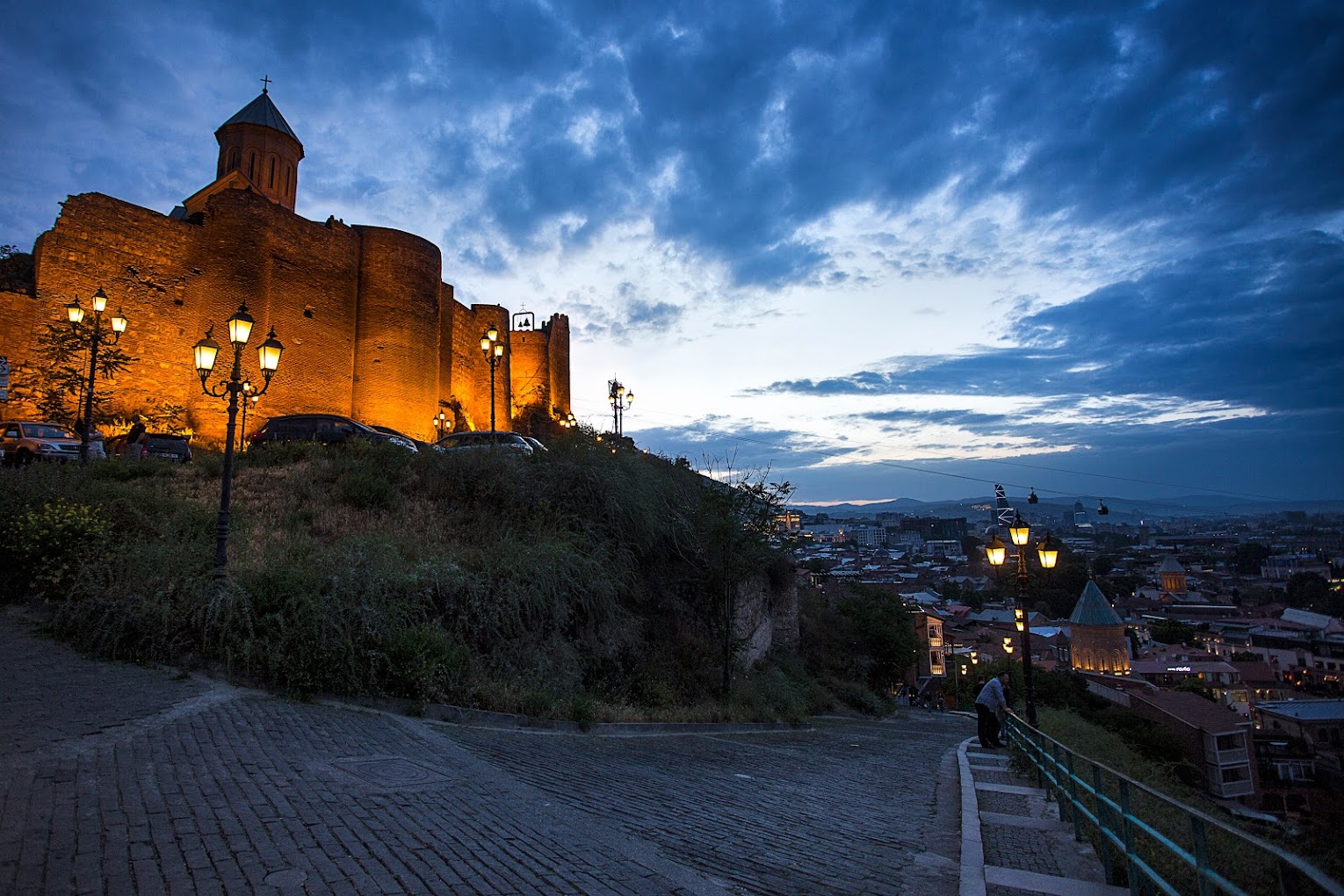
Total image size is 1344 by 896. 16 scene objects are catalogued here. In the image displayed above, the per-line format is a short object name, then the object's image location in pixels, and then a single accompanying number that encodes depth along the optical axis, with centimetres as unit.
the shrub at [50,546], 986
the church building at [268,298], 2470
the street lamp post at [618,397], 3030
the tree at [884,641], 3231
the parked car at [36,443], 1766
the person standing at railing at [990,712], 1236
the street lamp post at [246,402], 2312
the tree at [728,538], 1516
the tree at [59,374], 2289
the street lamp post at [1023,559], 1266
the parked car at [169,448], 1977
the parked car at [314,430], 2091
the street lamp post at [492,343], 2034
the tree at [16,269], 2743
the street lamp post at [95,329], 1467
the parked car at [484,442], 1718
